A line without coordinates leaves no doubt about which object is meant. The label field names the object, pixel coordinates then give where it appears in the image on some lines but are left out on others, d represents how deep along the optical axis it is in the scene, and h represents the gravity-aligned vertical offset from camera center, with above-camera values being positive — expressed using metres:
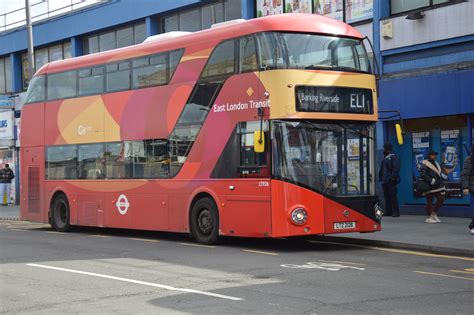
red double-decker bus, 12.37 +0.59
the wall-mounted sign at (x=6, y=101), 33.22 +3.21
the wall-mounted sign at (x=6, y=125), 34.34 +2.11
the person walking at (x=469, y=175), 14.06 -0.45
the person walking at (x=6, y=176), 30.83 -0.44
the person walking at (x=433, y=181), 16.36 -0.64
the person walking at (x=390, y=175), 18.55 -0.53
